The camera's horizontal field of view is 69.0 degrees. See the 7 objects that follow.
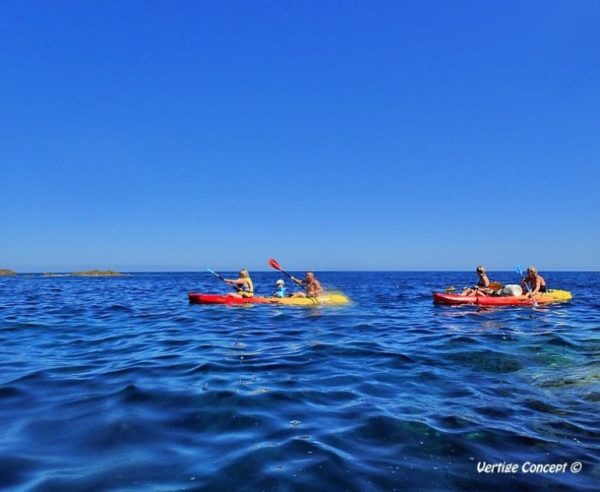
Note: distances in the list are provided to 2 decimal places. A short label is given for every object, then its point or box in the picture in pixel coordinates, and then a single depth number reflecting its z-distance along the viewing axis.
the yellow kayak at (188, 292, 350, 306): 18.59
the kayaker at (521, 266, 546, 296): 18.86
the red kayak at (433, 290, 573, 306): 17.78
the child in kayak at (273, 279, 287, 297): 19.66
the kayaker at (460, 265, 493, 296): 18.53
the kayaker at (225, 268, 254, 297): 19.96
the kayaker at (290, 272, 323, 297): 19.44
